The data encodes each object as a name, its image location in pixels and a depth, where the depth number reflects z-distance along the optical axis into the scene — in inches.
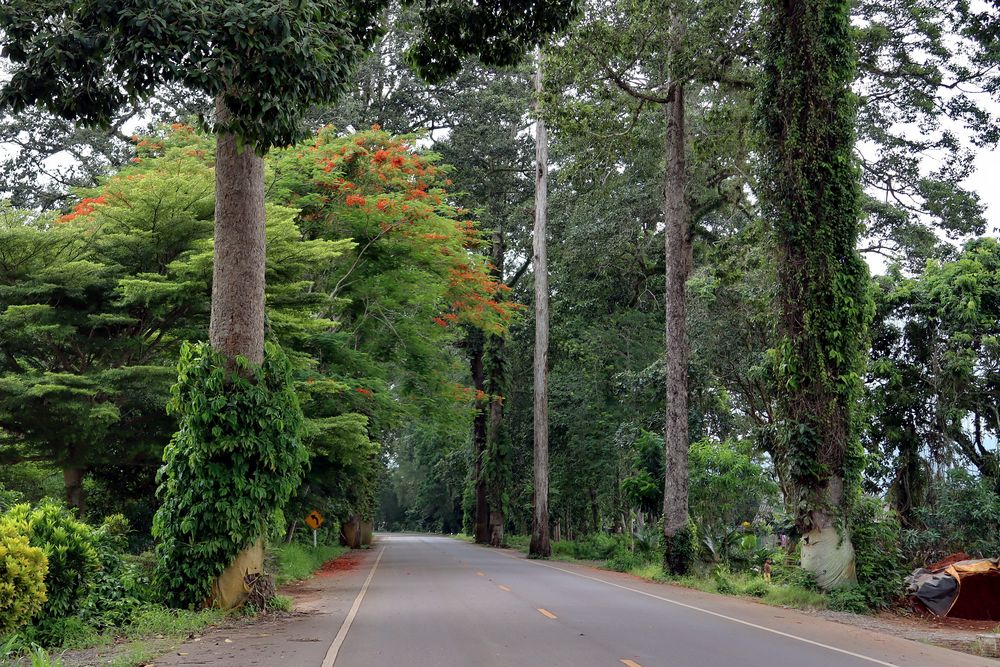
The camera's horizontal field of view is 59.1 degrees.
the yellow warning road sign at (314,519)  1063.6
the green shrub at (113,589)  436.5
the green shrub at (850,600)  599.2
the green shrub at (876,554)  615.2
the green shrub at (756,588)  703.7
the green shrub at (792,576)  637.3
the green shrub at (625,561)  1105.4
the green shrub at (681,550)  903.1
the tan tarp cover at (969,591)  548.7
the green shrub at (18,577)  346.6
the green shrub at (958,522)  661.3
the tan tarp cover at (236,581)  510.9
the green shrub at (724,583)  750.5
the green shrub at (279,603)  533.6
